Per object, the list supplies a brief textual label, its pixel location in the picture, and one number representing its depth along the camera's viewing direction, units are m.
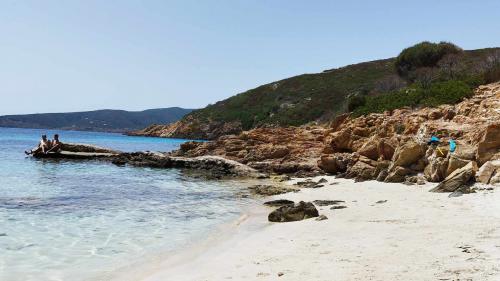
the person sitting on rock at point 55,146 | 39.59
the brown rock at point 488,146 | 17.11
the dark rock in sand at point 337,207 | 15.17
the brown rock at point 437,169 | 17.81
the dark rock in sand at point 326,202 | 16.36
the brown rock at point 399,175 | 20.08
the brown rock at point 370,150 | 25.06
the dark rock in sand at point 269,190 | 20.81
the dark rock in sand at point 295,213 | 13.35
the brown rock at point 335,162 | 26.81
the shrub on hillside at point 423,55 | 58.50
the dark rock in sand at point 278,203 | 17.02
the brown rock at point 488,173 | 14.94
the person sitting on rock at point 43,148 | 39.41
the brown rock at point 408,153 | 20.31
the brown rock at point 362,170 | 22.50
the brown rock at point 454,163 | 17.03
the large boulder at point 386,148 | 23.67
